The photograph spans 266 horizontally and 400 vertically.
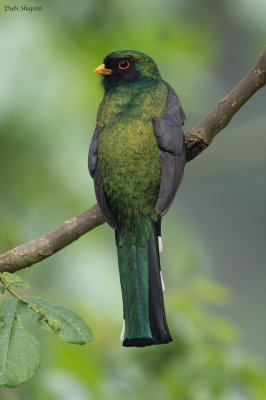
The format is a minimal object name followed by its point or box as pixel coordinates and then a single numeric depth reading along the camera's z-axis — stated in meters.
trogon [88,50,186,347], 6.18
